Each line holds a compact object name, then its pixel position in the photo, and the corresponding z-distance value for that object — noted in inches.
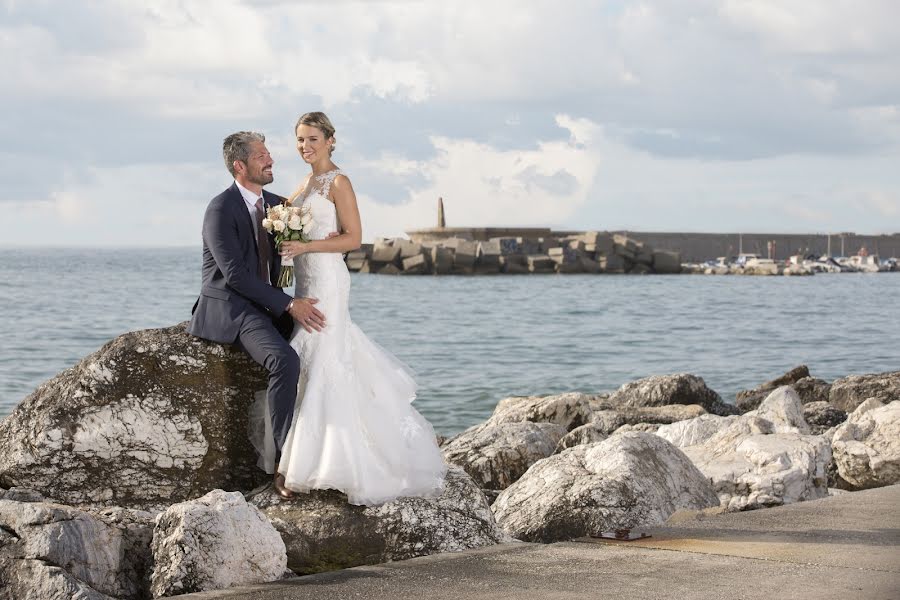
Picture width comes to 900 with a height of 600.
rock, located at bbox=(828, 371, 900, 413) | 564.3
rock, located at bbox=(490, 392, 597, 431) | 500.1
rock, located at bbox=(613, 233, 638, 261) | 2898.4
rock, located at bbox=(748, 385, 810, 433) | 441.1
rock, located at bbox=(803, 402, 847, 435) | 501.4
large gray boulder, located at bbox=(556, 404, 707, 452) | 485.5
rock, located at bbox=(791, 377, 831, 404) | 652.3
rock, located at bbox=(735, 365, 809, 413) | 679.1
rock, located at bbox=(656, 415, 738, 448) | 398.3
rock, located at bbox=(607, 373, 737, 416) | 607.8
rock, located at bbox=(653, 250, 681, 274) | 2977.4
